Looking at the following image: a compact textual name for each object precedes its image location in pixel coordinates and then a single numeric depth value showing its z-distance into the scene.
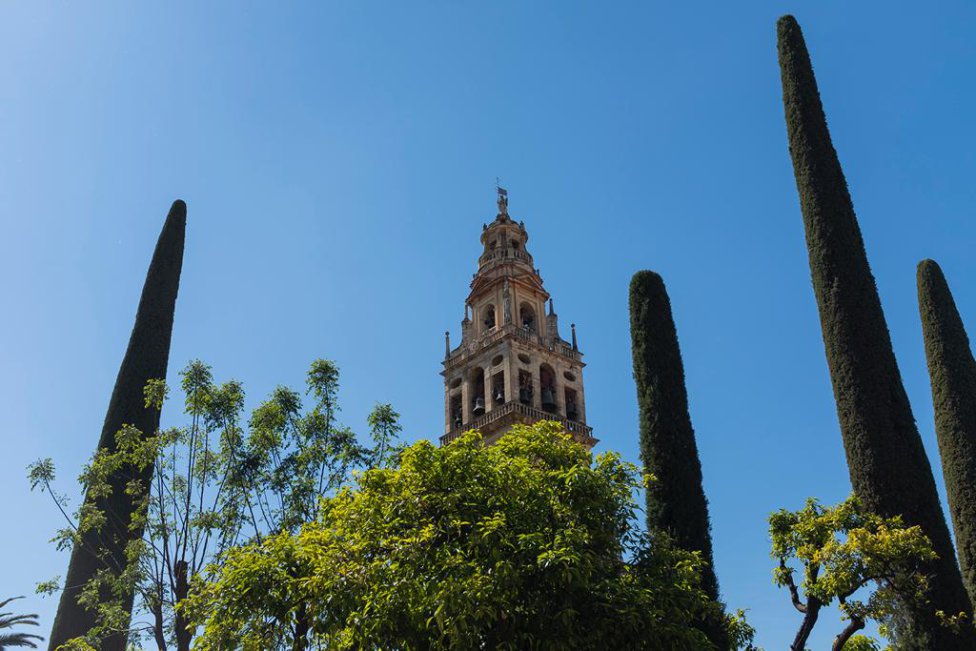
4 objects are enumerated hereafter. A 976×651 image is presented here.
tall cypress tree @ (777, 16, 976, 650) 22.06
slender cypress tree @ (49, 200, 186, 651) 27.45
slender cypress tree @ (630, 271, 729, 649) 23.11
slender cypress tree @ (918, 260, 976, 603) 28.92
